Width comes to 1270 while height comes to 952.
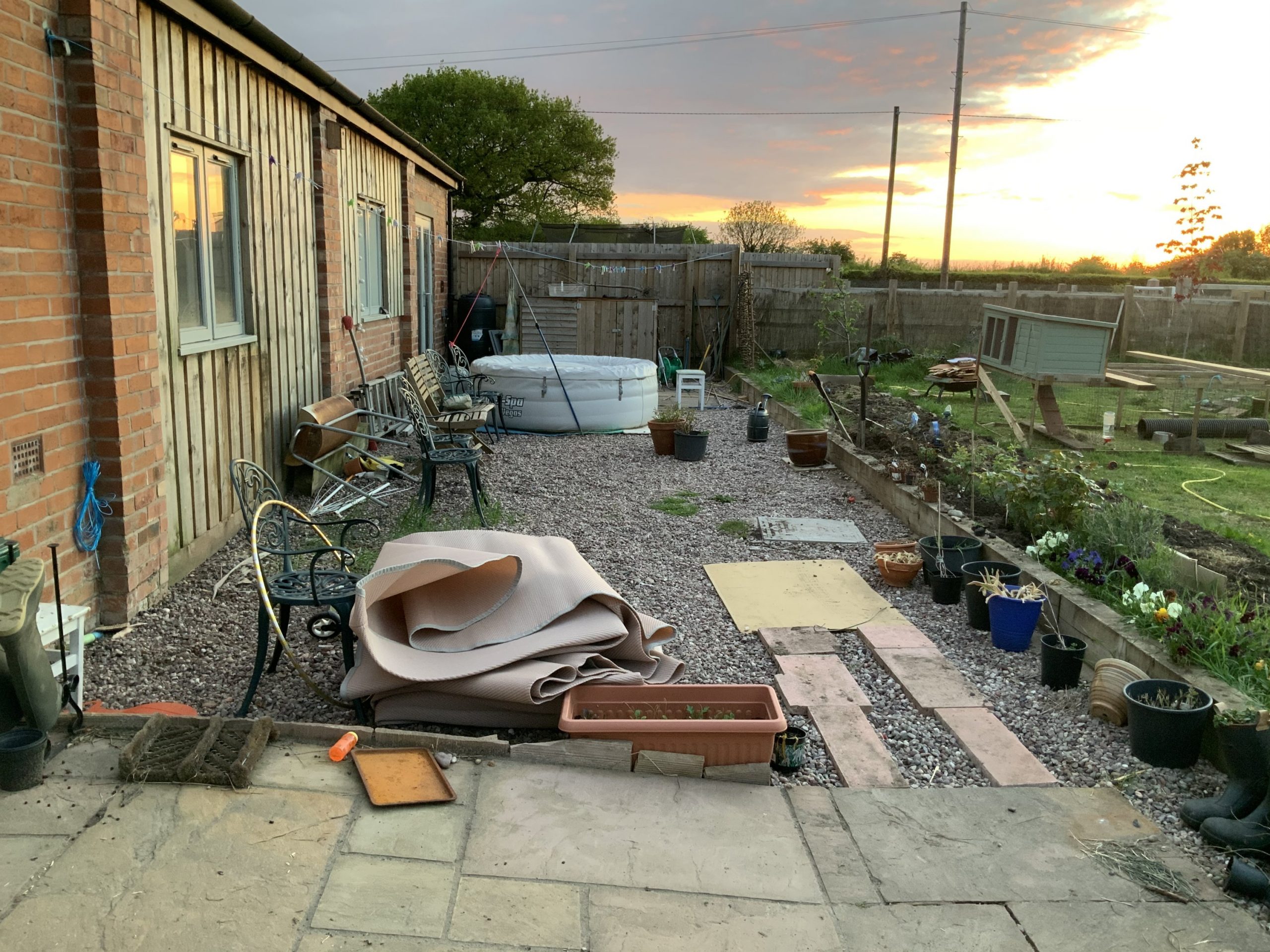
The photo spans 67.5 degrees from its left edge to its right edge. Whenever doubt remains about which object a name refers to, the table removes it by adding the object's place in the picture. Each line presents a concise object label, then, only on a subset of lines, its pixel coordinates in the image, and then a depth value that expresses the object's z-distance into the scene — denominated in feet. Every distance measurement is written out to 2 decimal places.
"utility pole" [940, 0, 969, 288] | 75.10
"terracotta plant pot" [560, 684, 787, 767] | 10.05
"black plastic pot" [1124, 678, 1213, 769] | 10.54
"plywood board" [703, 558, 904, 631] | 15.74
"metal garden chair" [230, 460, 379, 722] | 11.13
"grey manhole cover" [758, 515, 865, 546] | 20.59
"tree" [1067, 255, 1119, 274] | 98.99
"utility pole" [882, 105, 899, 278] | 89.81
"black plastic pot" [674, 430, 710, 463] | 28.94
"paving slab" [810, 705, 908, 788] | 10.51
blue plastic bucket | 14.29
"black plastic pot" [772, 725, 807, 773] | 10.52
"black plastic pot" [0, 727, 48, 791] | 8.66
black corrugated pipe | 32.01
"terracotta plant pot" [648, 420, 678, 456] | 29.58
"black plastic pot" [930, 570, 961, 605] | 16.55
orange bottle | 9.70
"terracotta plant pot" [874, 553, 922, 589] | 17.44
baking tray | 9.12
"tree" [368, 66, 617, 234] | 108.58
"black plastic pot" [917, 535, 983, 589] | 16.79
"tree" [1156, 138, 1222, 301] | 40.09
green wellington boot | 8.43
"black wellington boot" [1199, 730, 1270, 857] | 8.89
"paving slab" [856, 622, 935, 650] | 14.62
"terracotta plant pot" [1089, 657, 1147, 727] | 11.75
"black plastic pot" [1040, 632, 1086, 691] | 12.87
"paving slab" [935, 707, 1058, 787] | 10.57
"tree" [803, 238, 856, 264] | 96.37
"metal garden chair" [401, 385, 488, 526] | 20.22
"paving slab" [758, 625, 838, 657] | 14.34
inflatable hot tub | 33.40
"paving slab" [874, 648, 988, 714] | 12.57
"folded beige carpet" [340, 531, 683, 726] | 10.80
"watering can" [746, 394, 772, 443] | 32.12
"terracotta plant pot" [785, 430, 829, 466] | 27.76
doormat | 9.05
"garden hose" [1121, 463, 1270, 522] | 21.94
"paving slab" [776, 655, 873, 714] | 12.50
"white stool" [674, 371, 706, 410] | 38.40
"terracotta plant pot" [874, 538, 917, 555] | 18.63
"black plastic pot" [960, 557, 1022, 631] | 15.24
